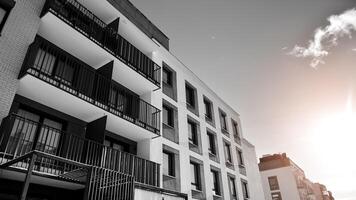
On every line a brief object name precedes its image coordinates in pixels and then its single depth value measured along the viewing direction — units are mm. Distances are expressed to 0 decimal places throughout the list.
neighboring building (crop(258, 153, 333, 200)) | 41750
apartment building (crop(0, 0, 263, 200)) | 8586
